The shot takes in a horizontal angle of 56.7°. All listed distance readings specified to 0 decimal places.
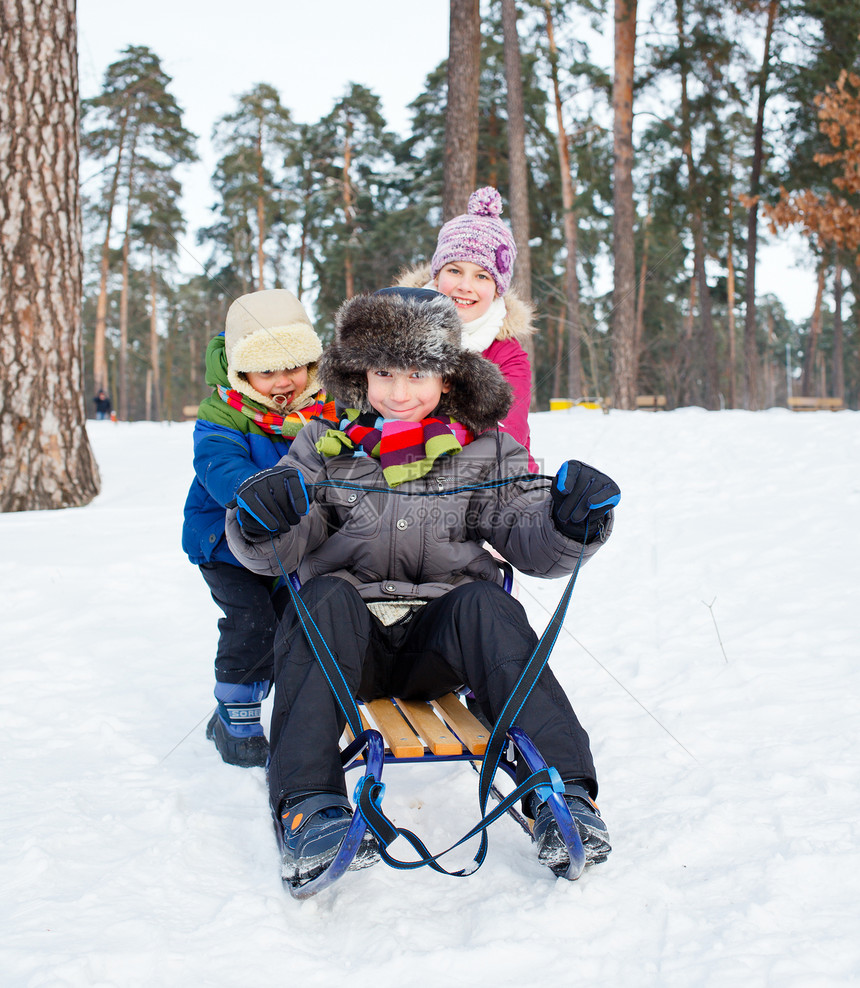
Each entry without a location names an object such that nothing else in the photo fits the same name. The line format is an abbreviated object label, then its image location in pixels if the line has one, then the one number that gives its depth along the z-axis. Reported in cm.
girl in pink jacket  306
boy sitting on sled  190
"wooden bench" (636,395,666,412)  1760
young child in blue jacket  266
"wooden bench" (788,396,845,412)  1664
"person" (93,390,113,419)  2219
